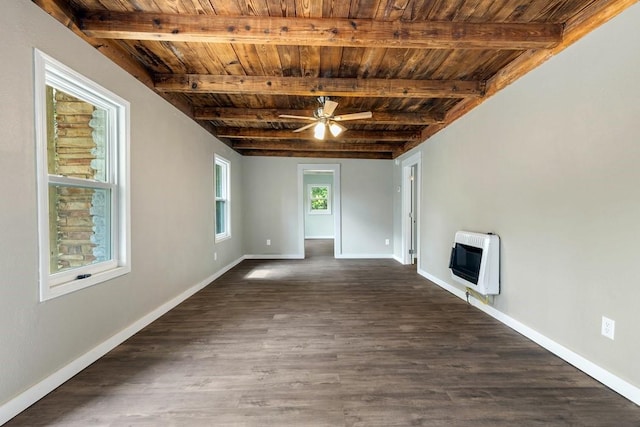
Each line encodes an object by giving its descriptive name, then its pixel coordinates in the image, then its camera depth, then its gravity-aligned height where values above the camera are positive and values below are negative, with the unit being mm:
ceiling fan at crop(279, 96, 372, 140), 3116 +1050
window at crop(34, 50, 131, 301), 1671 +198
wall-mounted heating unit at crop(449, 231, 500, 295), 2805 -578
